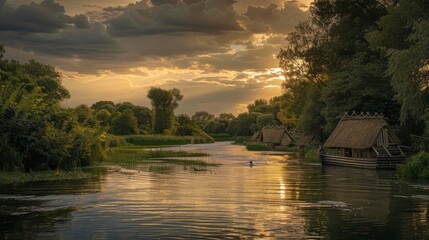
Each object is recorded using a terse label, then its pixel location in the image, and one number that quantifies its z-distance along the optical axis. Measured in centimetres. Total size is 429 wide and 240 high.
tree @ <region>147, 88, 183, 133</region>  14075
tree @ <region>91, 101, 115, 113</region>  16762
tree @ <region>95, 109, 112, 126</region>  13800
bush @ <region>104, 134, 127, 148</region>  7851
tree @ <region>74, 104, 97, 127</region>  4792
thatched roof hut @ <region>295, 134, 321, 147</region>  7856
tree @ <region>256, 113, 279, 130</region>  14182
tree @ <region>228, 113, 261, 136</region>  16500
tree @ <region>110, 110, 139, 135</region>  11788
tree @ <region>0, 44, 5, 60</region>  6188
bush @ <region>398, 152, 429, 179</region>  3456
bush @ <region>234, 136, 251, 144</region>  13302
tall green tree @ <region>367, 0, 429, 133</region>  3141
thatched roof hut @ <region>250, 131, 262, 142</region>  11612
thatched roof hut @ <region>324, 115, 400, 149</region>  4491
